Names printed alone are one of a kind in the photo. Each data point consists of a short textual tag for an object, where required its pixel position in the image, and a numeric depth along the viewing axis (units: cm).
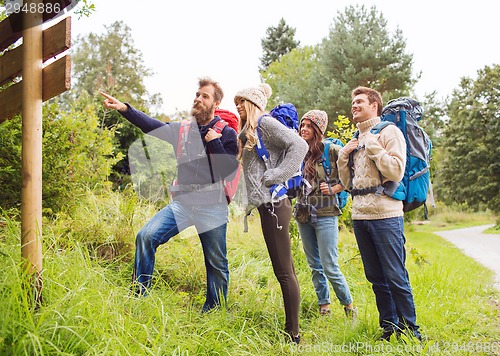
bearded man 348
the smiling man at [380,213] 327
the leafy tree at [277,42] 3909
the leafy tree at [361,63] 2073
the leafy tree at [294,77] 2248
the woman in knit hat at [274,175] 326
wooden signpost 271
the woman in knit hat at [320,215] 405
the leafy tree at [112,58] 2392
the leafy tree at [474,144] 2462
